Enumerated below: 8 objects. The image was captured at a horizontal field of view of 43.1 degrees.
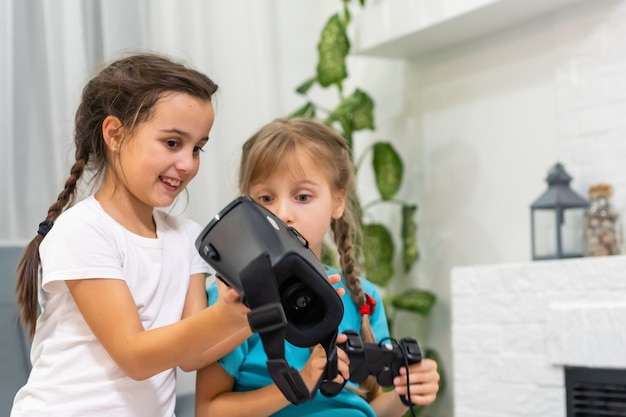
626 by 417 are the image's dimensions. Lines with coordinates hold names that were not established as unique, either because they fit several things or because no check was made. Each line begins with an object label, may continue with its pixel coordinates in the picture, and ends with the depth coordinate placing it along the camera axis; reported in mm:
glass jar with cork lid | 2309
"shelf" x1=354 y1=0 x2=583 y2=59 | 2557
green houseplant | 2766
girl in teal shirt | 1147
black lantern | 2365
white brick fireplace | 2148
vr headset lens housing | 807
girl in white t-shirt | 1047
